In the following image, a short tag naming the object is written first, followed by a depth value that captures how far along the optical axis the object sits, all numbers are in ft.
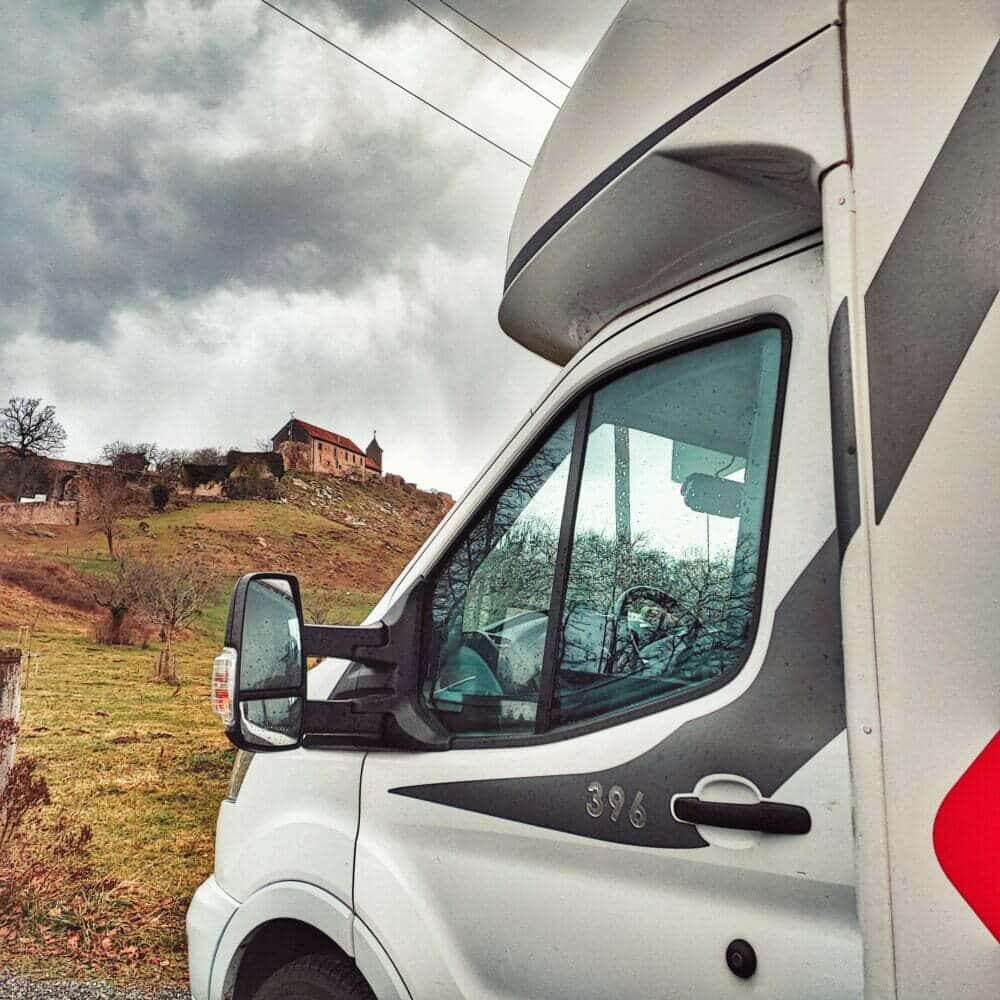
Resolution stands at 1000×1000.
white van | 2.59
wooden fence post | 30.19
